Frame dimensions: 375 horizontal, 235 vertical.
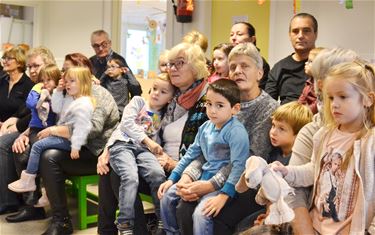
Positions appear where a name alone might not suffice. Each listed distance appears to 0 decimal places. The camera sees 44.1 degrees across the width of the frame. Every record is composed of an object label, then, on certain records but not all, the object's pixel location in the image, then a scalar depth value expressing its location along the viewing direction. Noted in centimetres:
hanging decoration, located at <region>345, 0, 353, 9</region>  362
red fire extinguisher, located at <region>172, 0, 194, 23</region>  512
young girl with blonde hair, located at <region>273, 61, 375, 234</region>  159
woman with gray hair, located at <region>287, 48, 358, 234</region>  180
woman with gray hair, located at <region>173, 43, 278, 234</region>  209
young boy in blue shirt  208
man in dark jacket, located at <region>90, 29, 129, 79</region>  376
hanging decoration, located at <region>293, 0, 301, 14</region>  405
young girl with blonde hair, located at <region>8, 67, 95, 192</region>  294
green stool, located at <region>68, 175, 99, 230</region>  312
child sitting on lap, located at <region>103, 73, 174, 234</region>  250
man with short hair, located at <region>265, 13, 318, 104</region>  284
